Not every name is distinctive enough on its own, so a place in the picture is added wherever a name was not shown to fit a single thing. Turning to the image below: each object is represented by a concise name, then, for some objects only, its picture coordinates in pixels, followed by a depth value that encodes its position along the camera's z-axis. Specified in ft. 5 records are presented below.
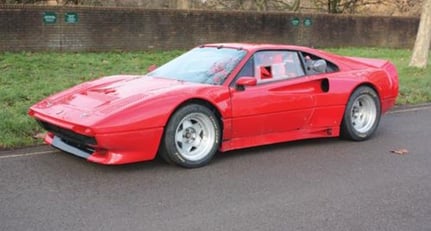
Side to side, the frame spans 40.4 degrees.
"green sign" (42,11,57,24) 50.08
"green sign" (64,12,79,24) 51.49
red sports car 18.37
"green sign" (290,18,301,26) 68.08
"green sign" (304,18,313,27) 69.51
